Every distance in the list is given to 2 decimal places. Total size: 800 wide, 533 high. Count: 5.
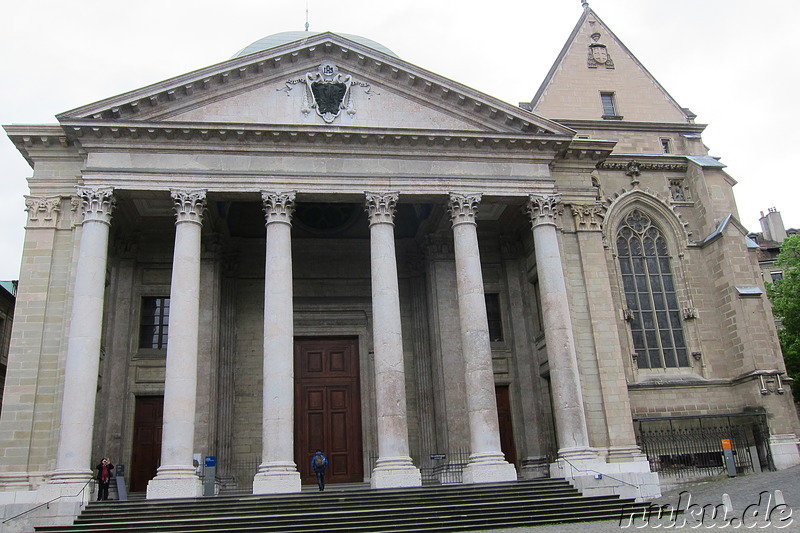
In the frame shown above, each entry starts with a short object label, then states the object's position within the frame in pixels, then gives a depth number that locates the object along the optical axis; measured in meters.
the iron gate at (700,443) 24.98
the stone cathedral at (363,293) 20.64
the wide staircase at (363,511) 16.89
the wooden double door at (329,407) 25.89
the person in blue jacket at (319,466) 22.06
